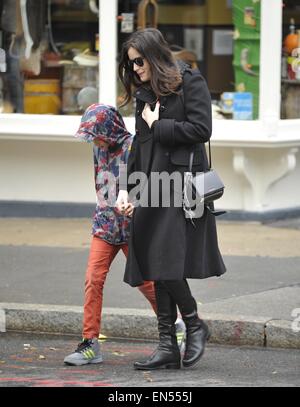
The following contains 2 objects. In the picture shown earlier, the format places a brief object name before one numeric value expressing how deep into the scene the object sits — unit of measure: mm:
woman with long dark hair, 11977
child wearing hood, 12719
